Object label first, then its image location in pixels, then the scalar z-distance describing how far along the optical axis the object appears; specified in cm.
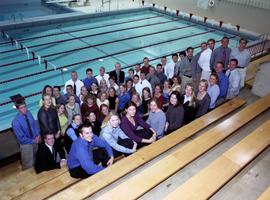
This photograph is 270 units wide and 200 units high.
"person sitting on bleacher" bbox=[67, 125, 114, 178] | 310
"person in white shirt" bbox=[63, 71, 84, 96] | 550
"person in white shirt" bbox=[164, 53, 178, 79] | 617
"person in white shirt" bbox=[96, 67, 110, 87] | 581
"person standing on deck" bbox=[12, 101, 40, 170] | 375
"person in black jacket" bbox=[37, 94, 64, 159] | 400
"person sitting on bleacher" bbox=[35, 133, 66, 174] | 354
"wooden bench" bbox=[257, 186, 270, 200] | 255
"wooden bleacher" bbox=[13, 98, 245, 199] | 307
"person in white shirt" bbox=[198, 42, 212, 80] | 601
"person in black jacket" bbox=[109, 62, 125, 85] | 613
